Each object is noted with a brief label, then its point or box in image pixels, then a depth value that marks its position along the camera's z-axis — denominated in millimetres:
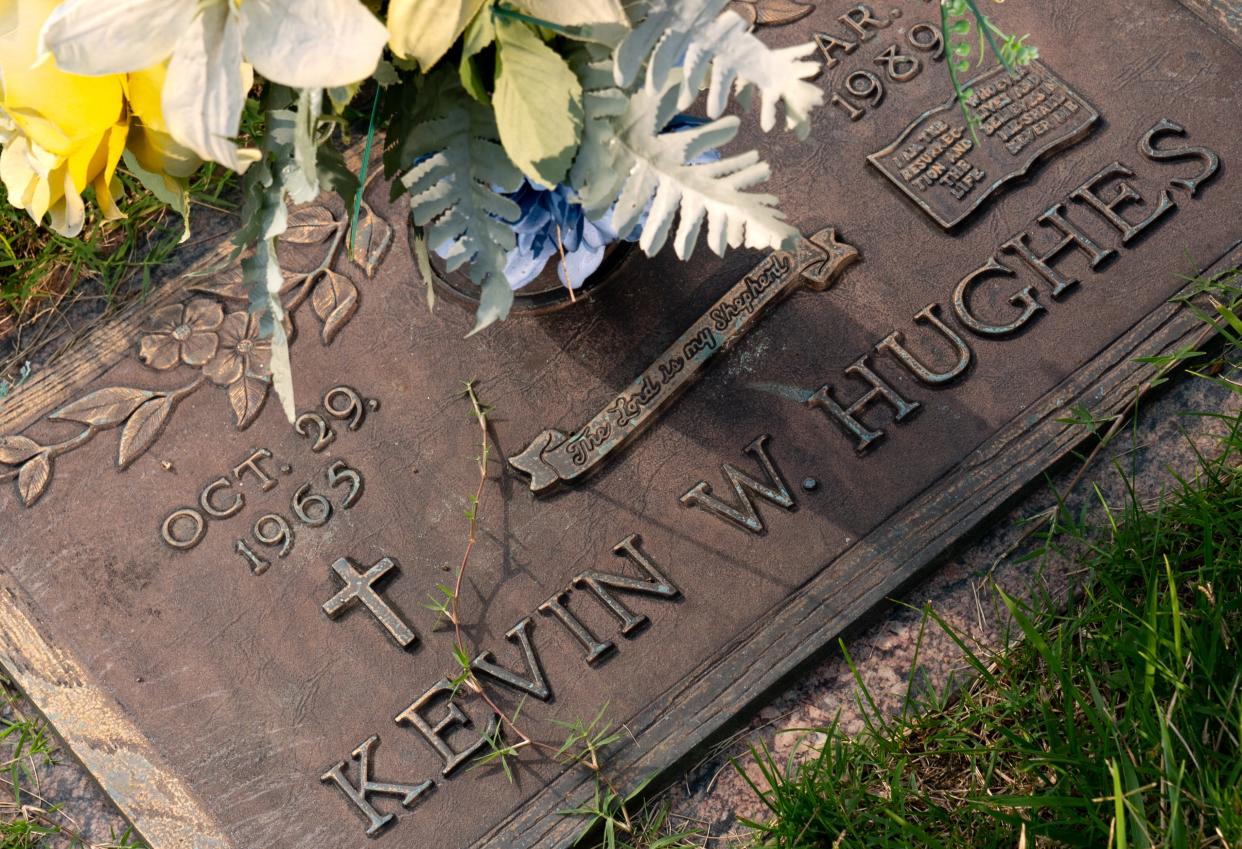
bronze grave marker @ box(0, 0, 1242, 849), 1074
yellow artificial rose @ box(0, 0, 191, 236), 908
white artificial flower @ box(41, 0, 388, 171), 866
